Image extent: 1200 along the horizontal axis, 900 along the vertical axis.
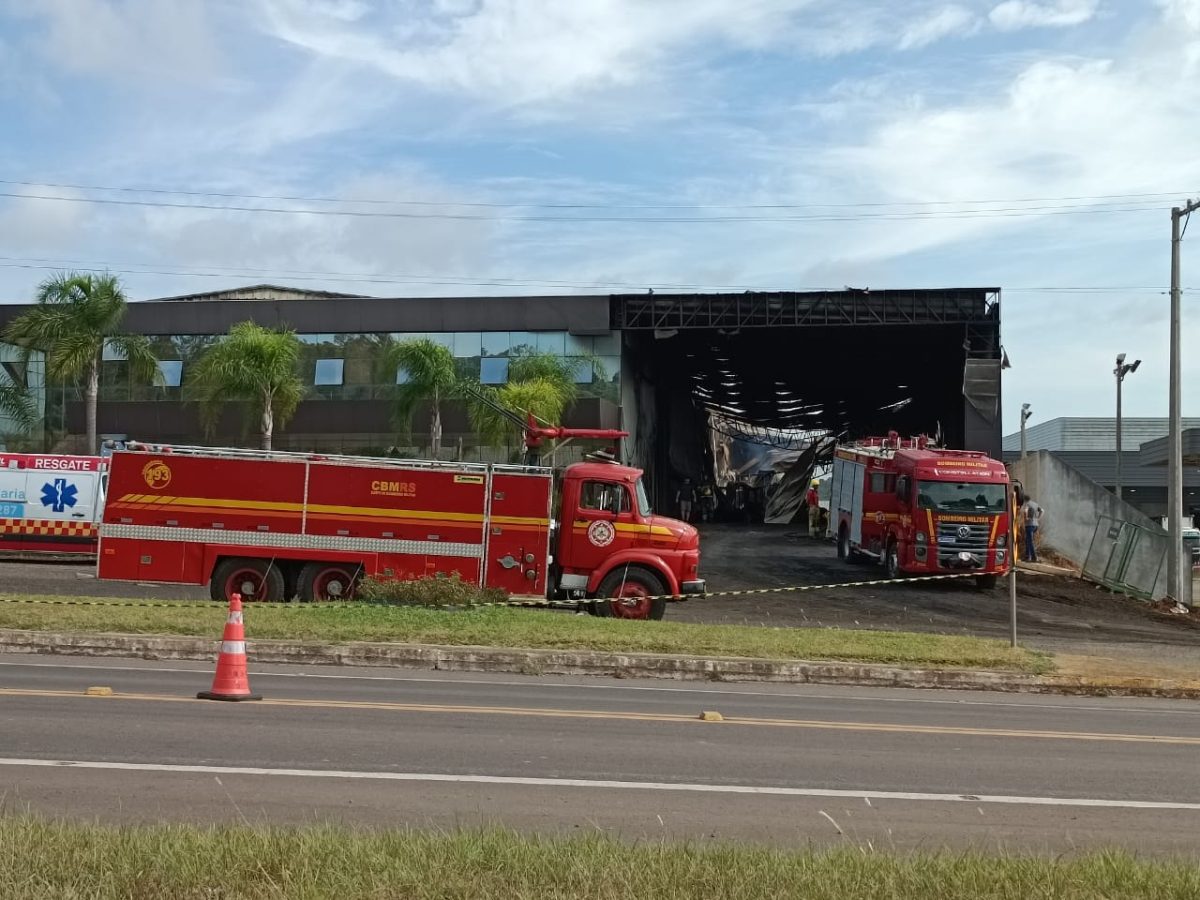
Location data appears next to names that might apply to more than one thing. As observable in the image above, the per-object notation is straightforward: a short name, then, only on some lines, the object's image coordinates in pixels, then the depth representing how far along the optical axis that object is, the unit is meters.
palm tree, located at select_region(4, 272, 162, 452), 38.00
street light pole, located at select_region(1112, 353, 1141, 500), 46.59
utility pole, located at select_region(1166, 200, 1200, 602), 27.56
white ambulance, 30.17
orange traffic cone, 11.20
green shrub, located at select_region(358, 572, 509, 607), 19.06
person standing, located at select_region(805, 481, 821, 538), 47.75
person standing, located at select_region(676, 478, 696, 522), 58.28
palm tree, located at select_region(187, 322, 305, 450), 40.50
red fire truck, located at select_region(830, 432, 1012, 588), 28.22
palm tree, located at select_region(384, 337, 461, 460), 42.78
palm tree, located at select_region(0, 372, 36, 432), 46.69
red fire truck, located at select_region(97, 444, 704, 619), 20.61
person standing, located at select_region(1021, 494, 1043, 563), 33.47
